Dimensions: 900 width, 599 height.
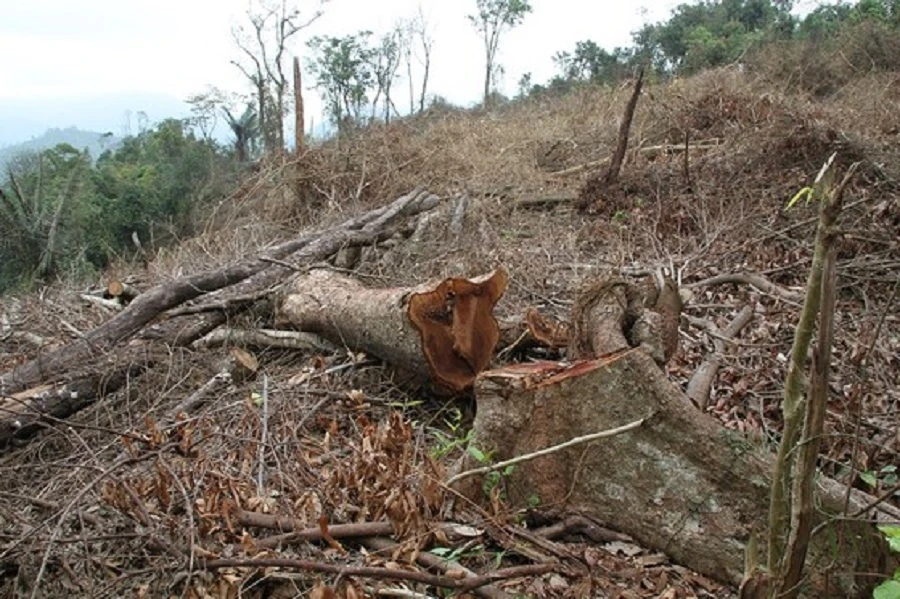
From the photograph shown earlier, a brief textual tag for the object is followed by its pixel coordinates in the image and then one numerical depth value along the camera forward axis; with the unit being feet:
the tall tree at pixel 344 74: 87.30
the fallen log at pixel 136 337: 12.80
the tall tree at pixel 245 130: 87.66
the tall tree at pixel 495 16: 95.14
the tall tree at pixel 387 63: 86.89
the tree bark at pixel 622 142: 25.72
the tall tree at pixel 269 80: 89.15
